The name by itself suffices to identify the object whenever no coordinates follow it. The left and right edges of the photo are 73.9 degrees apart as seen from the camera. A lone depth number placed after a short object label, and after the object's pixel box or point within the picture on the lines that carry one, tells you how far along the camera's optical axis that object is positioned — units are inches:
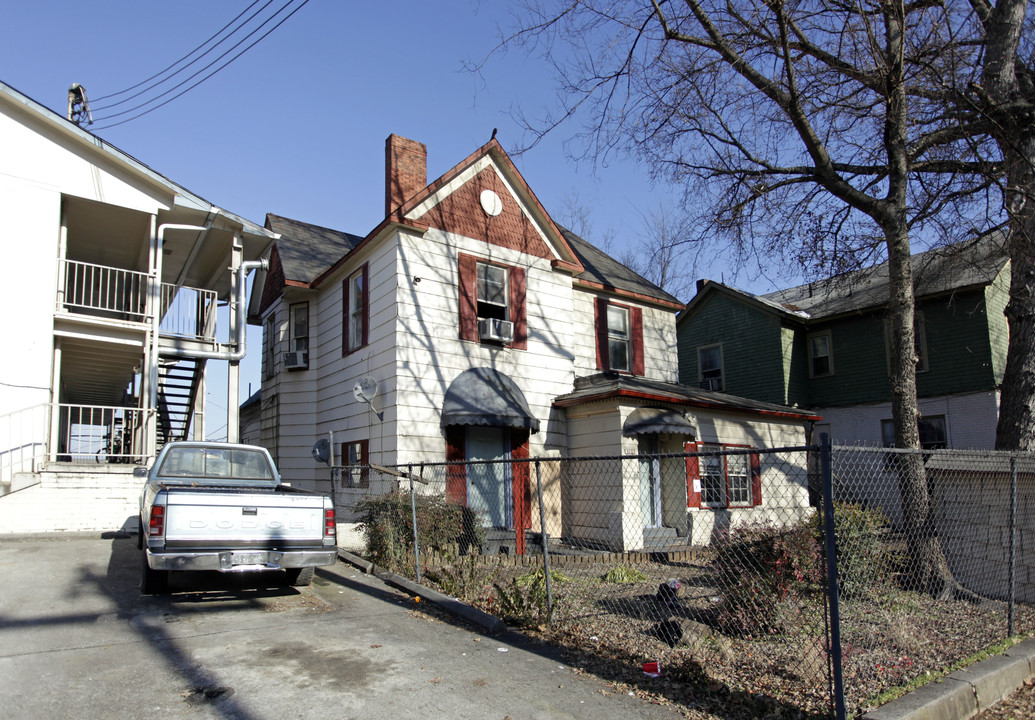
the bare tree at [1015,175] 402.9
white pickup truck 270.1
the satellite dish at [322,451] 551.2
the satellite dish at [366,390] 500.4
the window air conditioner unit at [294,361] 628.4
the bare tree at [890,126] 377.1
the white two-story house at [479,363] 514.6
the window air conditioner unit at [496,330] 548.4
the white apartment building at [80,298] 459.2
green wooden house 778.2
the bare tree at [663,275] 1202.3
